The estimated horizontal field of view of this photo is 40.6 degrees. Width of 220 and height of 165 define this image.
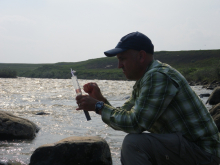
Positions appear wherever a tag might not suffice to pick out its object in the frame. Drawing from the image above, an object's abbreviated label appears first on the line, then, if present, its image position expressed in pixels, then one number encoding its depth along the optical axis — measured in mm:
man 3049
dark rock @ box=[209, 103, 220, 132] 8095
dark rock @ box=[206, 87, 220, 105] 15272
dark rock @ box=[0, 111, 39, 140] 7613
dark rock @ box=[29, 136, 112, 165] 5324
